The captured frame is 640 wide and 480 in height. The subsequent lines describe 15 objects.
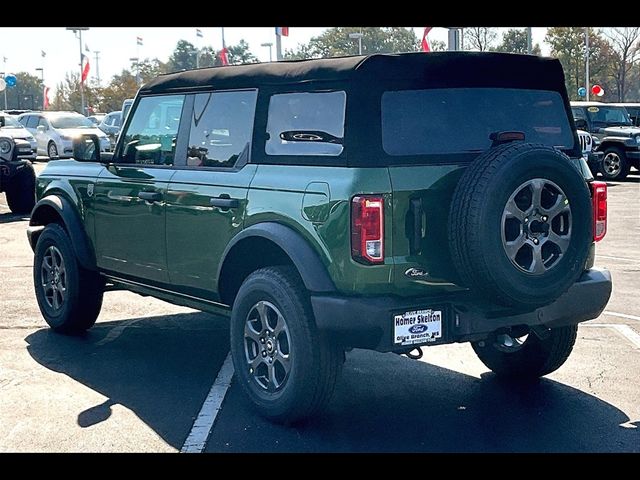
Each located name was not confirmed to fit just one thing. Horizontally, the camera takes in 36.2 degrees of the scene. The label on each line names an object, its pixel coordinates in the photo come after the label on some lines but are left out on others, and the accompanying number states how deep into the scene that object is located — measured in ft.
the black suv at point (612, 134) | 73.87
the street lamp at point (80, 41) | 209.41
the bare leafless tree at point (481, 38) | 150.12
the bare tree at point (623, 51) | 174.29
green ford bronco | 15.53
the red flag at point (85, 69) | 187.34
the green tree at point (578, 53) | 184.44
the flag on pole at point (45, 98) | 238.48
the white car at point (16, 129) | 85.87
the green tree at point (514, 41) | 199.21
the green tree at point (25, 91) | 353.72
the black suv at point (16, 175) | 50.96
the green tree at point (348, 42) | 215.51
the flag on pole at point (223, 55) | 131.85
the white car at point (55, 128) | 103.30
